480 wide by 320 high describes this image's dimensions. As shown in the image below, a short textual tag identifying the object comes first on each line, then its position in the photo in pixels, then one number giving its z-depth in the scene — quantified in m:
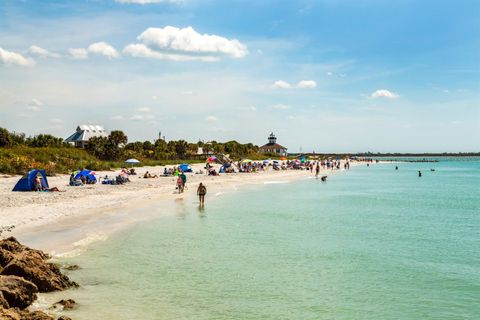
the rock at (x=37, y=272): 11.96
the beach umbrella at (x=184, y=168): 66.19
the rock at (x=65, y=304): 11.27
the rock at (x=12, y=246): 14.11
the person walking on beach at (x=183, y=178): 40.43
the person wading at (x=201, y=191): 32.84
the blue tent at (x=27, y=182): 33.38
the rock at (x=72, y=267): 14.83
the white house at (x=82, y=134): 101.66
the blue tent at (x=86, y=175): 41.41
